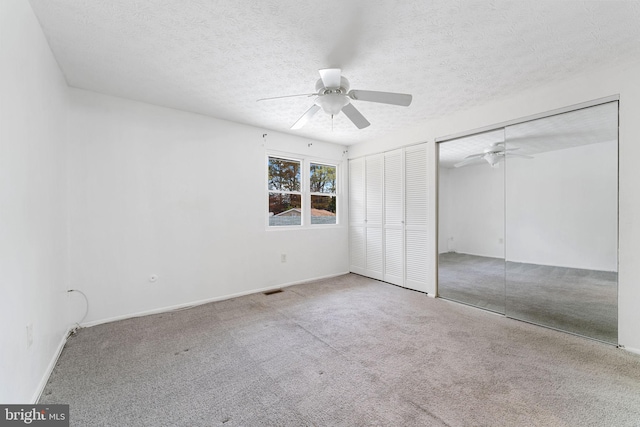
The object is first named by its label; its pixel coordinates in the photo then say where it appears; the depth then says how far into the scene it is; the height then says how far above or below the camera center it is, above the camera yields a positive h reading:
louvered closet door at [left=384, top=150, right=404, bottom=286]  4.05 -0.13
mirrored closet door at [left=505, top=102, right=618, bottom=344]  2.37 -0.12
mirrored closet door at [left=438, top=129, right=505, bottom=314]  3.40 -0.24
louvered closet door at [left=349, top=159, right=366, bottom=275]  4.70 -0.13
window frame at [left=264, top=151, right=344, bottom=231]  4.00 +0.39
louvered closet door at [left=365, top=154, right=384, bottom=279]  4.38 -0.07
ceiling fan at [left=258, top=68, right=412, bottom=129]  2.01 +0.99
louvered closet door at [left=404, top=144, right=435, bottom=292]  3.69 -0.15
